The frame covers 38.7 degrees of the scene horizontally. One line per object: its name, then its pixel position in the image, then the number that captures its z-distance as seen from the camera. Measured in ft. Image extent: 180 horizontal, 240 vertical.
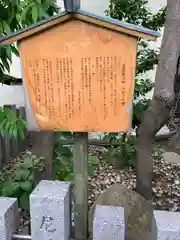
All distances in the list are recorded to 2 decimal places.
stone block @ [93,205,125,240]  4.60
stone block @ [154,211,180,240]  4.22
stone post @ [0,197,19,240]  4.82
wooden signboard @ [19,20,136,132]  4.73
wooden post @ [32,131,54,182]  8.66
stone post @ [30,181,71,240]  4.85
